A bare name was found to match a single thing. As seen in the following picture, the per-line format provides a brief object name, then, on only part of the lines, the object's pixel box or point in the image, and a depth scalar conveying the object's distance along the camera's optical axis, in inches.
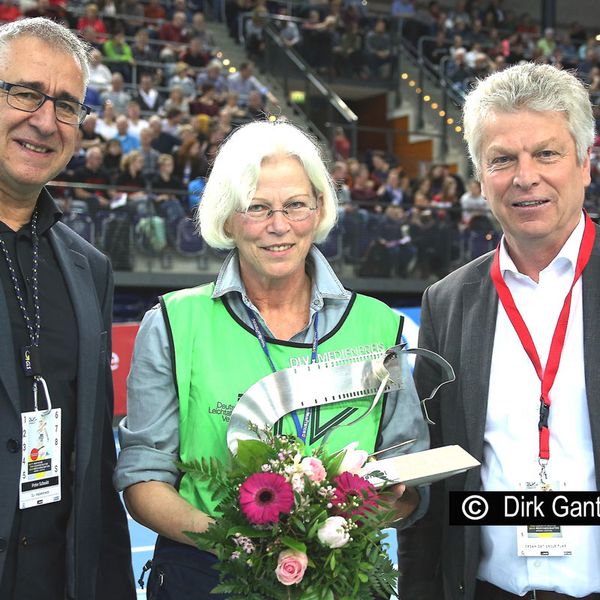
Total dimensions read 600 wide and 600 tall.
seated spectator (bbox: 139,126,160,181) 520.1
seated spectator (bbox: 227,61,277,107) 684.7
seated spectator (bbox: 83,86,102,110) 566.6
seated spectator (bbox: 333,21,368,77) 806.5
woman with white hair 109.0
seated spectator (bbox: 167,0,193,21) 757.9
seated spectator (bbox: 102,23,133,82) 638.4
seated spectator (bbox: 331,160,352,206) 551.1
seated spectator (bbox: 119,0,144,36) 710.5
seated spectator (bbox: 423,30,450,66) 867.4
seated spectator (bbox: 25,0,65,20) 613.6
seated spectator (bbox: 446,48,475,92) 815.7
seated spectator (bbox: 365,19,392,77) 823.1
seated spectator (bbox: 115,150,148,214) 470.3
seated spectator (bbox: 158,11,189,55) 716.7
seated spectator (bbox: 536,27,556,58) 932.6
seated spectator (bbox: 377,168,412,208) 585.3
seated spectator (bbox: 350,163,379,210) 532.9
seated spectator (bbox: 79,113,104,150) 502.0
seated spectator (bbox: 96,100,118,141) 534.6
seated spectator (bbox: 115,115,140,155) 535.2
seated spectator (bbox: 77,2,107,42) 654.5
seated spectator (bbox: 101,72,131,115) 579.2
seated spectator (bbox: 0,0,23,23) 592.7
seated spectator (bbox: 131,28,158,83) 655.8
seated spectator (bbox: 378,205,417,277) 518.3
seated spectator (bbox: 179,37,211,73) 690.2
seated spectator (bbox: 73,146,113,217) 453.1
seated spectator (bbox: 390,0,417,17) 899.4
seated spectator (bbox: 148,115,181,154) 539.8
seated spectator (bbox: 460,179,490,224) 529.0
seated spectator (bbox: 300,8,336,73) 779.4
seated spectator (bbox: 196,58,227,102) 659.4
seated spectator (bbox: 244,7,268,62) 759.1
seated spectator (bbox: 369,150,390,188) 644.7
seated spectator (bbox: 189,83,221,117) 618.8
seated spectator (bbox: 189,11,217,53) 737.0
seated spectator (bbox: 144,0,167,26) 744.3
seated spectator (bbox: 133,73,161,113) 607.5
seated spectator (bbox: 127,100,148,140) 551.7
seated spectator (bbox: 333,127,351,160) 685.3
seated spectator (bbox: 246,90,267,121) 642.2
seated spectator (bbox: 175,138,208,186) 517.7
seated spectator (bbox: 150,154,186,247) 471.2
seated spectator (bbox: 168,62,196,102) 642.2
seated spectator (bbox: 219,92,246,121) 608.7
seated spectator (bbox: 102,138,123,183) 487.2
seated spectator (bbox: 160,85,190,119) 600.7
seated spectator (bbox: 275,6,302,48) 768.3
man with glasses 113.5
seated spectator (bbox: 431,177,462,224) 530.3
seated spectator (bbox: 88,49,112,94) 595.2
